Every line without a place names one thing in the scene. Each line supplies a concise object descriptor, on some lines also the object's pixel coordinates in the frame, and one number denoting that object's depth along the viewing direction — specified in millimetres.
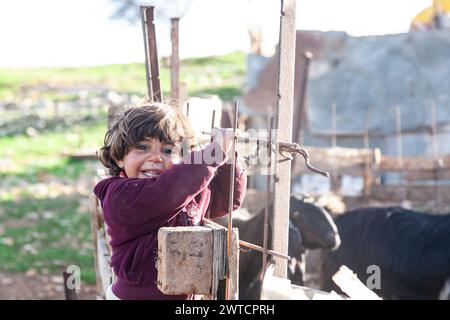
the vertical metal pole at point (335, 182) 9914
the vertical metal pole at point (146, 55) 4074
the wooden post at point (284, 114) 3117
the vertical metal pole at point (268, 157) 3004
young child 2916
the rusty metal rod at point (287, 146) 2951
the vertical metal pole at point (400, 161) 10266
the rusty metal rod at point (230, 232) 2746
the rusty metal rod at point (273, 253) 2930
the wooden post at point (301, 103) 9219
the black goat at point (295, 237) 5996
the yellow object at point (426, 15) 19727
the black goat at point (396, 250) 6500
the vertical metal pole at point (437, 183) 9602
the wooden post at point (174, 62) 4535
